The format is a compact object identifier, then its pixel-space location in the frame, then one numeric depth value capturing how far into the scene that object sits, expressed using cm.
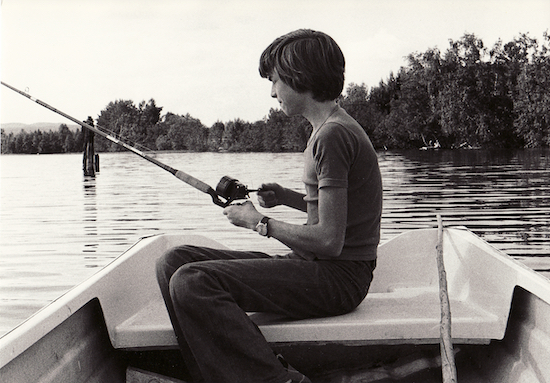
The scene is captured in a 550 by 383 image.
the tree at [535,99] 4447
